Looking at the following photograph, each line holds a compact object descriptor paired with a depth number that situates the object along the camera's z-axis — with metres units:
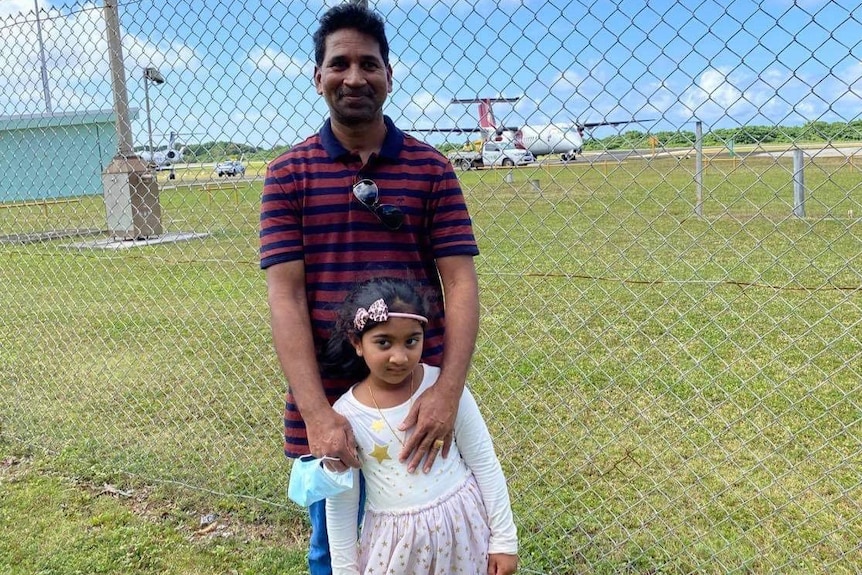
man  1.82
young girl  1.76
